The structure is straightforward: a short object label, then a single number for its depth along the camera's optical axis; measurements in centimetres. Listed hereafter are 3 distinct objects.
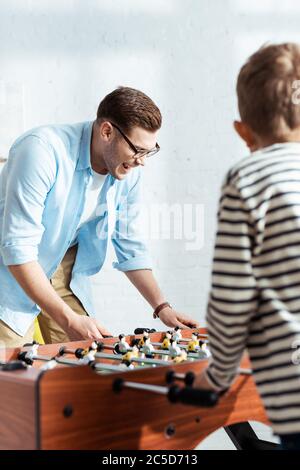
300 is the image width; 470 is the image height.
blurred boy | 172
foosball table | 181
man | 259
